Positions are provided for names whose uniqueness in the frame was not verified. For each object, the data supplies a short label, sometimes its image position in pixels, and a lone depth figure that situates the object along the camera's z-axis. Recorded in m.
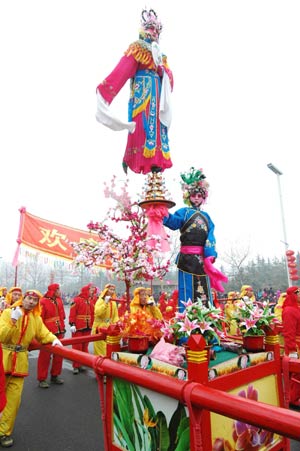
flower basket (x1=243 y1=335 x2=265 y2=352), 3.00
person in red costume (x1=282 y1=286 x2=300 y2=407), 4.68
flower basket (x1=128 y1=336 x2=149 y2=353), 3.07
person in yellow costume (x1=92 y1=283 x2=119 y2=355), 6.98
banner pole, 8.06
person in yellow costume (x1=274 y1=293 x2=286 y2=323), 7.23
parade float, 2.10
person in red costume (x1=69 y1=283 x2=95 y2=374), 7.81
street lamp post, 12.25
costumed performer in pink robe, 3.90
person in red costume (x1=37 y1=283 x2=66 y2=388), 6.23
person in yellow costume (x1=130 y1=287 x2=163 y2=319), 5.23
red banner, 8.66
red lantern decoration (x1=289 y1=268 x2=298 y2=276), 10.77
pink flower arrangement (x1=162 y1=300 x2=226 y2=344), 2.40
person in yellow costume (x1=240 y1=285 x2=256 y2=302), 8.36
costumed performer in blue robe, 3.63
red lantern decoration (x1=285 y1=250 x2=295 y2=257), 10.74
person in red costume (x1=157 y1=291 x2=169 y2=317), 12.52
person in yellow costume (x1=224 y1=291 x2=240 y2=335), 7.03
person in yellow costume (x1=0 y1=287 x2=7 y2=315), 9.31
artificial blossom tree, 3.89
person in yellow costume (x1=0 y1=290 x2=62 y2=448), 3.74
